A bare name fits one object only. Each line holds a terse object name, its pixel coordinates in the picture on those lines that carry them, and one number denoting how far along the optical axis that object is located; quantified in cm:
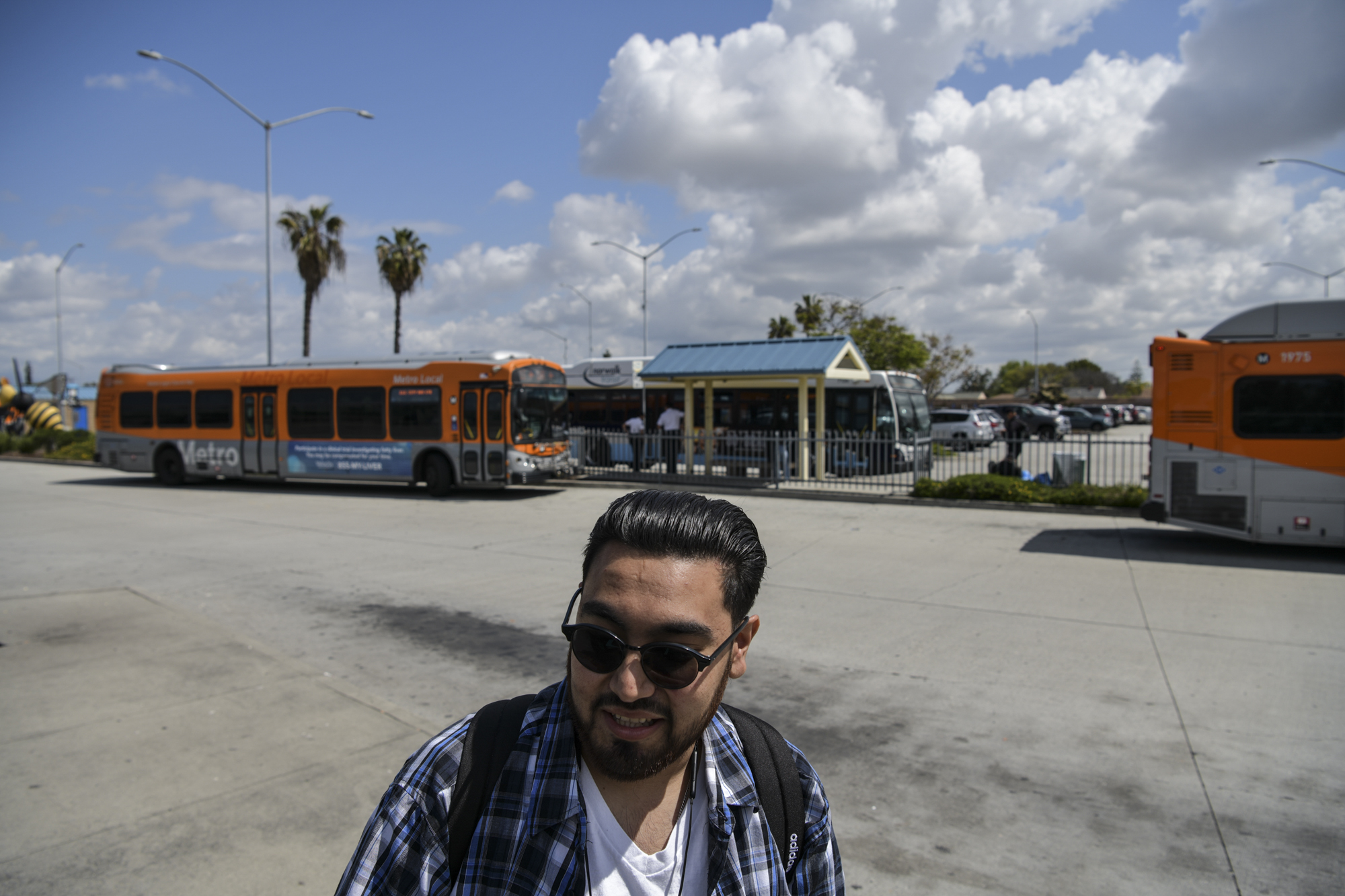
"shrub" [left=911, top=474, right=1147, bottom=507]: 1570
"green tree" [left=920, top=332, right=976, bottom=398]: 5253
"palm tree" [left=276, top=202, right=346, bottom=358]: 3800
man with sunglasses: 154
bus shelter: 2114
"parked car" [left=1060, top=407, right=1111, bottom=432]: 4953
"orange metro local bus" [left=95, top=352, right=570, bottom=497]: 1917
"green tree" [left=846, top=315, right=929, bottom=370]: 4331
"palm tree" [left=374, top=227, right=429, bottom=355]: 4178
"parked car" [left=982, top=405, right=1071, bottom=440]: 4016
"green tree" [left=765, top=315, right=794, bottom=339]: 5641
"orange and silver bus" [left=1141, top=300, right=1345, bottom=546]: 1100
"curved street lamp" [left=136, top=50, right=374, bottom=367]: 1927
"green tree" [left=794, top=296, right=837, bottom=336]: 4781
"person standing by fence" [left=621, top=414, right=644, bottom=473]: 2323
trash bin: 1759
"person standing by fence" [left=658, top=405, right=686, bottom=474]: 2312
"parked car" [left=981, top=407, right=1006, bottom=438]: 3798
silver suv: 3631
